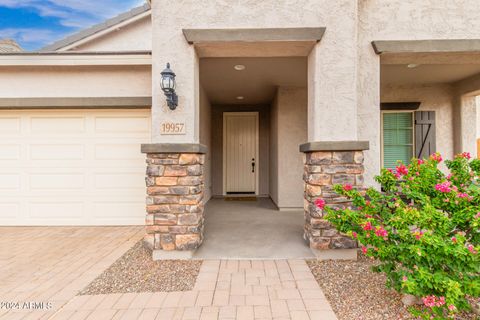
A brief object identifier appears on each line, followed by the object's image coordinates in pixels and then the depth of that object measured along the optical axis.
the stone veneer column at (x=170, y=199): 3.11
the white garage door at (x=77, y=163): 4.69
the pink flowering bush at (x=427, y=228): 1.80
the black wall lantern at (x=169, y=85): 2.96
